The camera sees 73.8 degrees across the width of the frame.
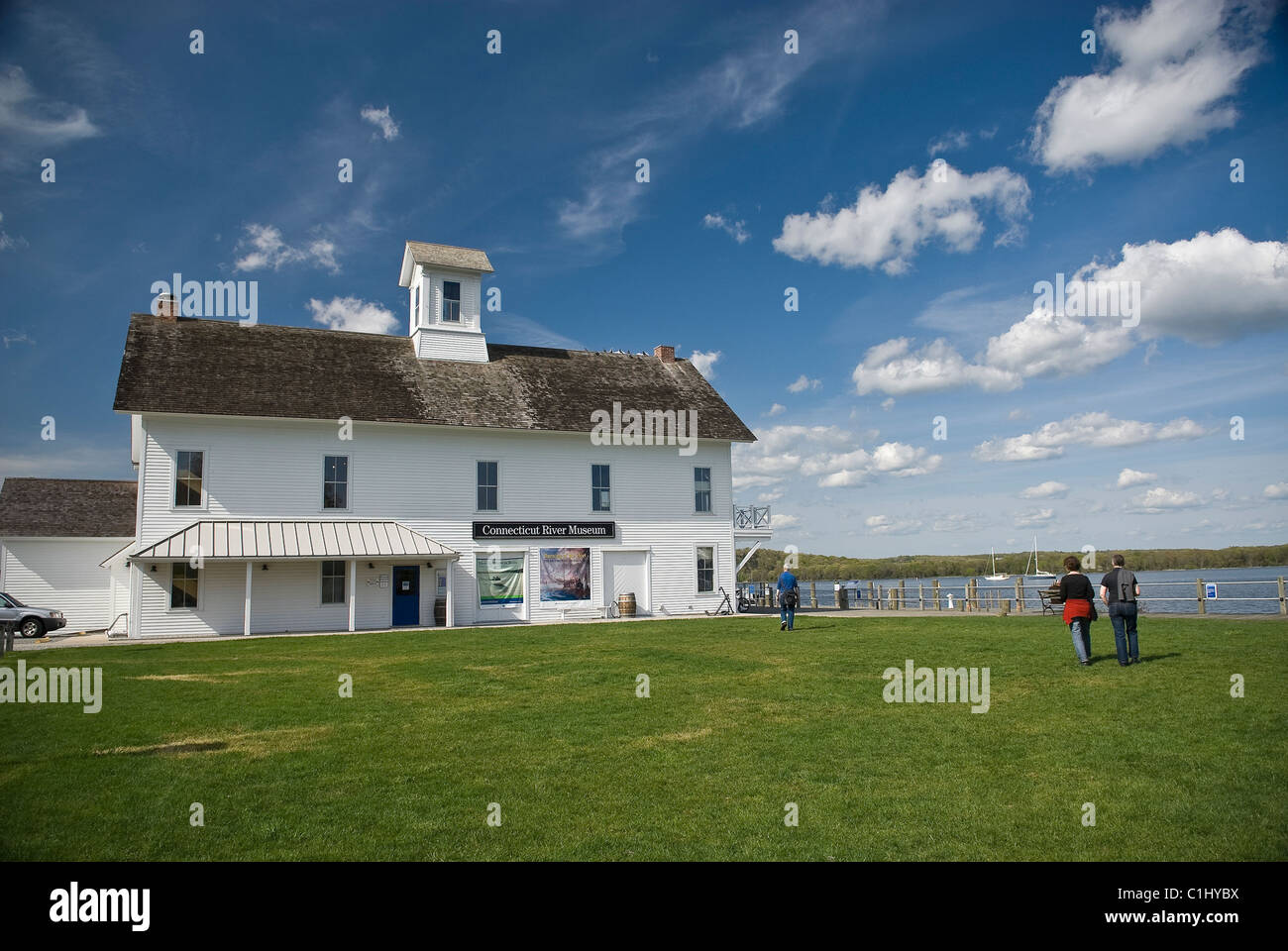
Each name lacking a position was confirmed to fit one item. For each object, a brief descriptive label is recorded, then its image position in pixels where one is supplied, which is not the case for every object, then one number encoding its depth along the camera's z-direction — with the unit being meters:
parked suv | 26.28
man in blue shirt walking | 22.52
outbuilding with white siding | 29.38
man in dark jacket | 13.62
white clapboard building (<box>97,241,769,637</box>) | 25.59
